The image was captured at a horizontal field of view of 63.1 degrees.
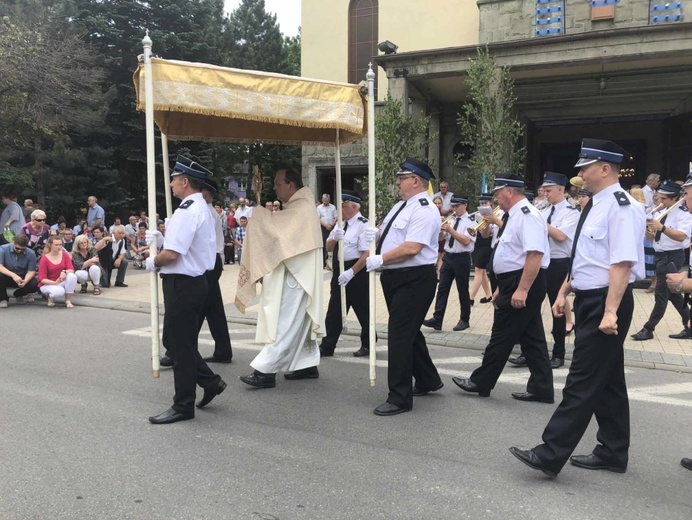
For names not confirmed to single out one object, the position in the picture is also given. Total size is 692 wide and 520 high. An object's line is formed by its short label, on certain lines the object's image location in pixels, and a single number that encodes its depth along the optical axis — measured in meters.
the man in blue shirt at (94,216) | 13.45
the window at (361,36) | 18.77
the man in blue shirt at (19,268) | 9.55
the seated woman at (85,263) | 10.89
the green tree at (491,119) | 12.60
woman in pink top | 9.55
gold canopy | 4.43
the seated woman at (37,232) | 10.85
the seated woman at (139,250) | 15.40
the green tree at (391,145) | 13.07
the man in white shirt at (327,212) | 13.47
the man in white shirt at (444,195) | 12.79
